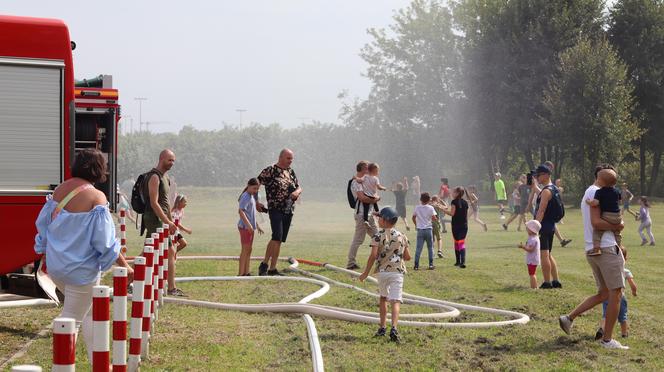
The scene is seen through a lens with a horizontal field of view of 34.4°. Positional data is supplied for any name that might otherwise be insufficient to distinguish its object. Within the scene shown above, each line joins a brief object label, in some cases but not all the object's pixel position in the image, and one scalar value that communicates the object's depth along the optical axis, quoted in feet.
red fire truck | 37.17
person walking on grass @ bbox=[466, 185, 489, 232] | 106.86
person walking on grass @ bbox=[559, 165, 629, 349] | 35.01
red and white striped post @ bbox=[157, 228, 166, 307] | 36.80
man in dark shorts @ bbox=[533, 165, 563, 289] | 50.96
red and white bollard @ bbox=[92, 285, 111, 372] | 19.34
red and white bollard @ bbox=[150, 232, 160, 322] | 33.63
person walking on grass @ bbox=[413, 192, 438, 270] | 64.18
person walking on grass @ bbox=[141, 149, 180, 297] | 42.16
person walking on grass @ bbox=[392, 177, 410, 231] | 113.47
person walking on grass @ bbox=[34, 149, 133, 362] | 25.53
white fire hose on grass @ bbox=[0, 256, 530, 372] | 37.88
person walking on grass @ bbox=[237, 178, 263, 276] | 54.34
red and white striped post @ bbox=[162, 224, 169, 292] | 39.88
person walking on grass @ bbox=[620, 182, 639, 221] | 123.95
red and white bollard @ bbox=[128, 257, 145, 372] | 27.58
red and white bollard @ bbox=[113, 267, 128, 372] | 23.04
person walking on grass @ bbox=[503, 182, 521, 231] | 112.14
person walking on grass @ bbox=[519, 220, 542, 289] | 51.85
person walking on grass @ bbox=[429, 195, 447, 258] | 73.56
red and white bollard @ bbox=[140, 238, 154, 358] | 30.58
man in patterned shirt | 55.26
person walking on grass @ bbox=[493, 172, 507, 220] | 129.22
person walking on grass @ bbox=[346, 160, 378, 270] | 61.72
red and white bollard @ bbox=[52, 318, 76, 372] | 15.55
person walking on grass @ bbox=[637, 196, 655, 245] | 88.23
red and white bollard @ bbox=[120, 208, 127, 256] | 49.34
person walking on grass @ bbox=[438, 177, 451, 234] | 113.50
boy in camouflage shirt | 35.70
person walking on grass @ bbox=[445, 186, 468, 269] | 65.05
